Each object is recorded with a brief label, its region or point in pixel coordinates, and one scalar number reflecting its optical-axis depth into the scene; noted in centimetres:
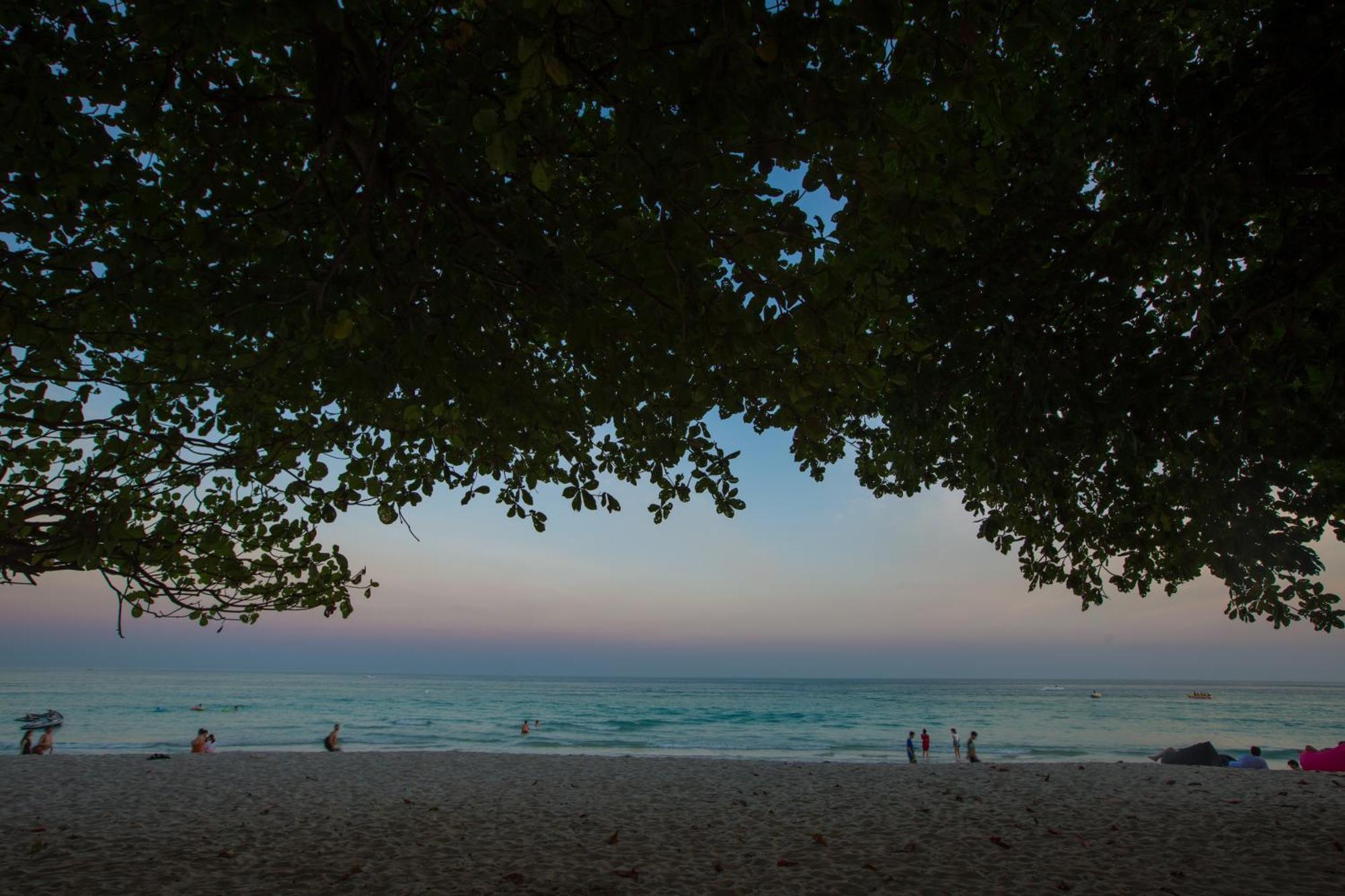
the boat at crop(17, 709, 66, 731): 3209
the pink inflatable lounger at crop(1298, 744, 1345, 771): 1748
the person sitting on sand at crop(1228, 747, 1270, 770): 1798
